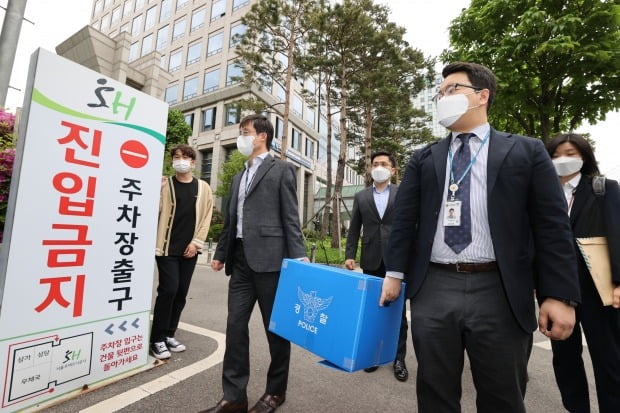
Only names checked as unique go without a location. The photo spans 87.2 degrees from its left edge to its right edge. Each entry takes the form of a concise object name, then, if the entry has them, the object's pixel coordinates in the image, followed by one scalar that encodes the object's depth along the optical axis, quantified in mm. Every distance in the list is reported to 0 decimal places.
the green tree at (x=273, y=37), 15180
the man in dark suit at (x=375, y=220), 3430
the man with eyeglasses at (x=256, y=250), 2344
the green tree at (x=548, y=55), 8141
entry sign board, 2168
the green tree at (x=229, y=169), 22328
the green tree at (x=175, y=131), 15632
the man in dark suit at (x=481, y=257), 1418
